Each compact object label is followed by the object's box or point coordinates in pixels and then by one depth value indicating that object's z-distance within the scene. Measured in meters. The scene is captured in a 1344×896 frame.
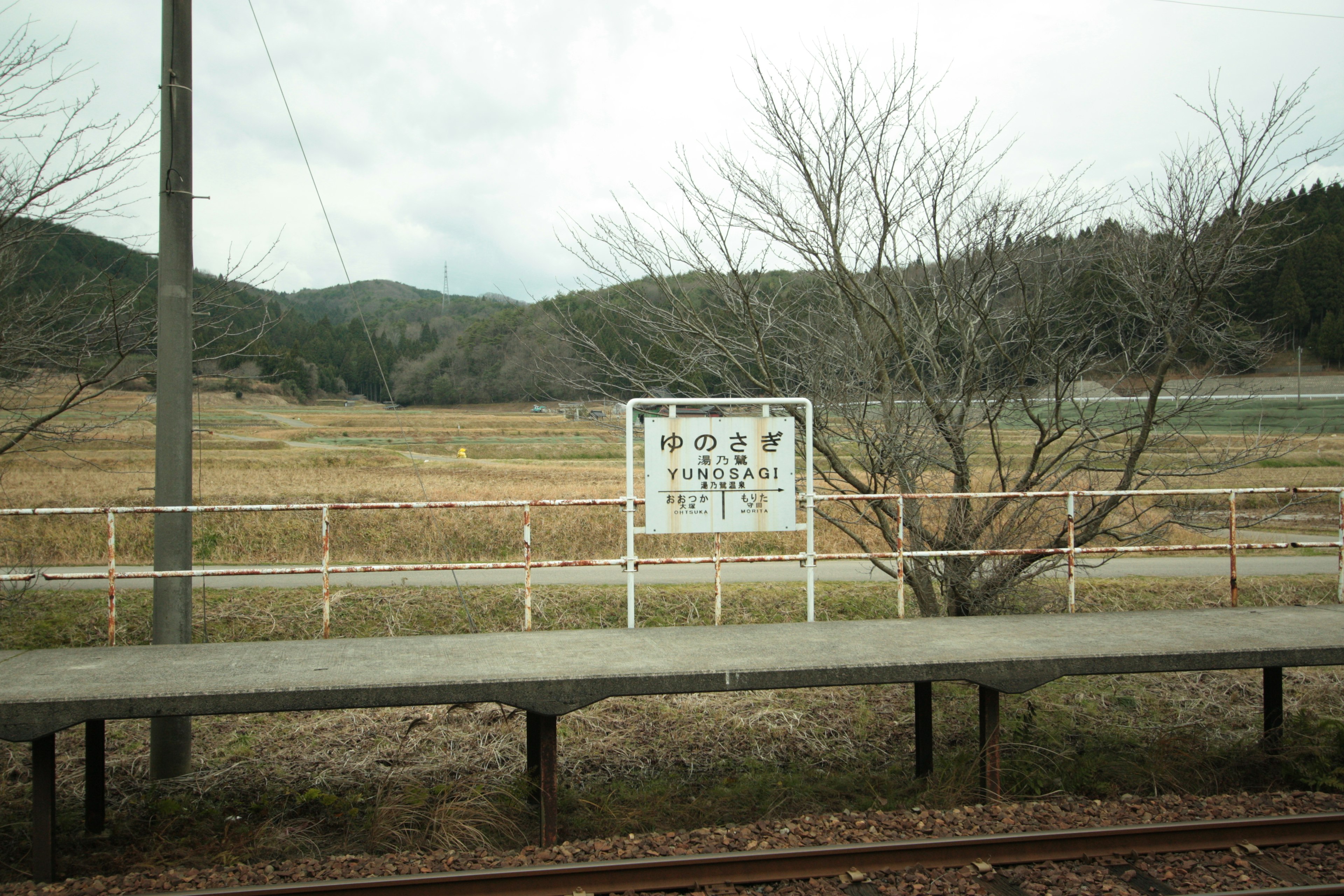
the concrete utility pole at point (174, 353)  6.47
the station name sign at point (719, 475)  6.71
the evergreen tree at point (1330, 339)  43.72
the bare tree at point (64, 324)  8.95
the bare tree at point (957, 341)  9.19
